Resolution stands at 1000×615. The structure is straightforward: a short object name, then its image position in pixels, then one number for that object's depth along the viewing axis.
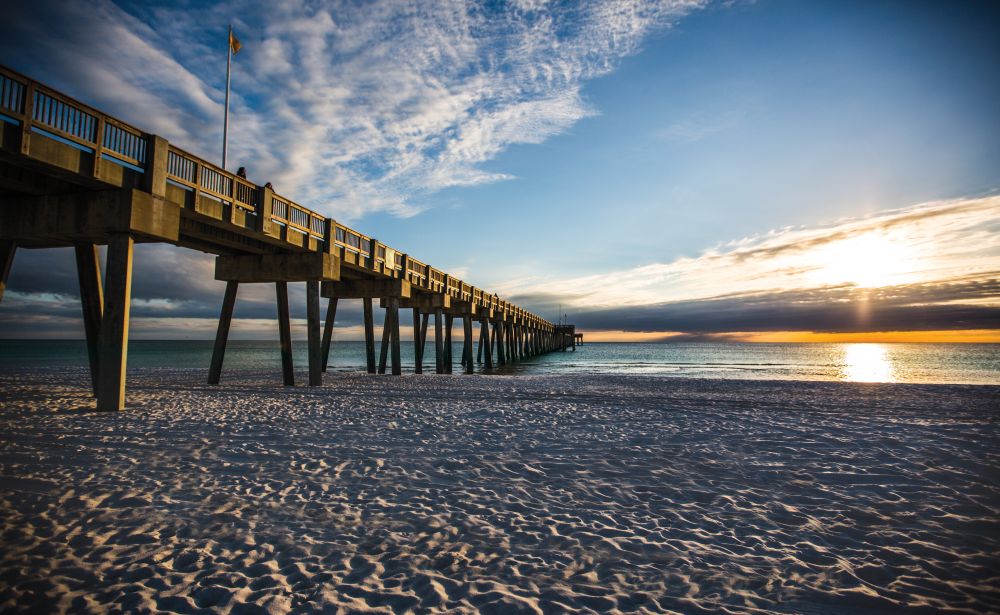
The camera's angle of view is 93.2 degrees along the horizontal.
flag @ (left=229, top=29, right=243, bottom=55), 16.78
